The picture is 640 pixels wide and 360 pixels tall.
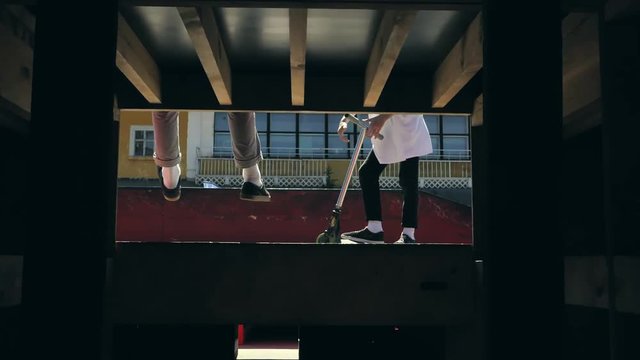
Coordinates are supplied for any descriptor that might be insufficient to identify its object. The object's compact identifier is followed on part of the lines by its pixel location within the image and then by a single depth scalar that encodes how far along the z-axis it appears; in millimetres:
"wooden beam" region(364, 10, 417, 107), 2695
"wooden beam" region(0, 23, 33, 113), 2707
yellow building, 24859
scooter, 5797
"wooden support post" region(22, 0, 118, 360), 1567
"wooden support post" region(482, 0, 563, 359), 1589
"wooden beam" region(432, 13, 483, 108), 2928
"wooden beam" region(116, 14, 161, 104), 2975
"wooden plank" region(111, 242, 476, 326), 3021
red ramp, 6789
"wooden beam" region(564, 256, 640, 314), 2230
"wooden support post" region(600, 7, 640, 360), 2365
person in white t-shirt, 4742
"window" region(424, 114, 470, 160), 26906
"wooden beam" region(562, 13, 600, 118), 2615
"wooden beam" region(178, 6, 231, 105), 2670
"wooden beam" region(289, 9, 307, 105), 2633
